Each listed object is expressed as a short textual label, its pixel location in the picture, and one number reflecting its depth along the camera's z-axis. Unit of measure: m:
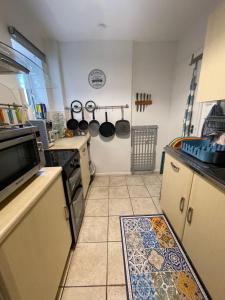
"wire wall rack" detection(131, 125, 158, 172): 2.74
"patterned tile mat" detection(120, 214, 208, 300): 1.04
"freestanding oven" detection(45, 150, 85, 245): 1.24
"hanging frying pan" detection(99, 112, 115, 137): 2.61
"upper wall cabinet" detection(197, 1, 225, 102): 1.04
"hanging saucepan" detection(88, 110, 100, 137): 2.59
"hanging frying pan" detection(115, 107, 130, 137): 2.62
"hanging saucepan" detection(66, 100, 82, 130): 2.51
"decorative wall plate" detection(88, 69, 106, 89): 2.38
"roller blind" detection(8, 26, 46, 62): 1.38
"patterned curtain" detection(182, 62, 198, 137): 1.88
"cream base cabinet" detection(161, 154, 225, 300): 0.84
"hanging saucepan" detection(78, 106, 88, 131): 2.58
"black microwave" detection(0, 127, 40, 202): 0.69
